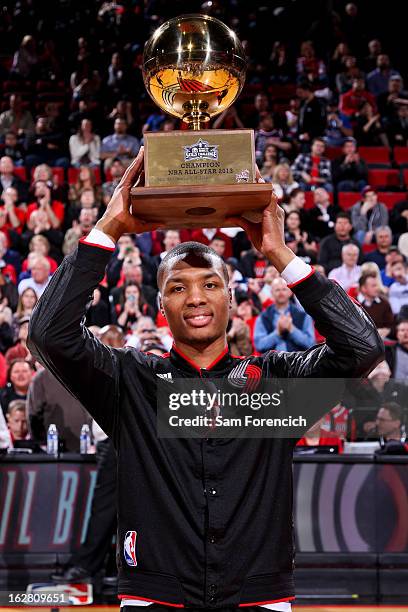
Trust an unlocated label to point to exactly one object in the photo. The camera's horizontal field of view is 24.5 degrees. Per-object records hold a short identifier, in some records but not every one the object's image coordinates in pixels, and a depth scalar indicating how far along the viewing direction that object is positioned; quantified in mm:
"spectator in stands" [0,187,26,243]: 9469
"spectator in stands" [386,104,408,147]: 12258
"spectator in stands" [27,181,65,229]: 9430
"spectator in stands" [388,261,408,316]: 8297
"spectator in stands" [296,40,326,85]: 13141
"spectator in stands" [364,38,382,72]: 13547
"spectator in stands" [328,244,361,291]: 8555
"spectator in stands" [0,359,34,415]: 6840
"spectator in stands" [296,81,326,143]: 11750
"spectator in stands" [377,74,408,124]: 12359
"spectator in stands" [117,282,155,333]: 7773
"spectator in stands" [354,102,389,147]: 12062
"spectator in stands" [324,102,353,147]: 11938
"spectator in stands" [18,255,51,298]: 8203
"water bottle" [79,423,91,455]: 5957
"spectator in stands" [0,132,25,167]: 11391
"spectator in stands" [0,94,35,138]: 11961
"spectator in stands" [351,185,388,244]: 9844
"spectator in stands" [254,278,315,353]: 7340
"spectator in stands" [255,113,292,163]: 10883
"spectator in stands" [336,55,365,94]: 12727
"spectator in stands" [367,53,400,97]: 12914
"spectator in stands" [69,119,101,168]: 11234
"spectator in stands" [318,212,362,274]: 8758
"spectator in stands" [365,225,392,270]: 8961
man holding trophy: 2266
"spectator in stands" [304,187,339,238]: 9633
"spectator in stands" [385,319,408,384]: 7398
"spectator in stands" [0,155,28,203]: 10031
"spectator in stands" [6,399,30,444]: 6523
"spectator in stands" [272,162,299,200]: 9852
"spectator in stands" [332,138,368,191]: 10984
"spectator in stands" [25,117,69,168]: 11461
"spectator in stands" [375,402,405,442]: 6332
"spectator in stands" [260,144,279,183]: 10133
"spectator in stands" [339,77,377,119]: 12383
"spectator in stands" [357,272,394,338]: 7888
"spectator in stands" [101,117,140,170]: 11047
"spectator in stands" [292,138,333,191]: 10570
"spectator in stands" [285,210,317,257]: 8859
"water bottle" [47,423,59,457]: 5867
